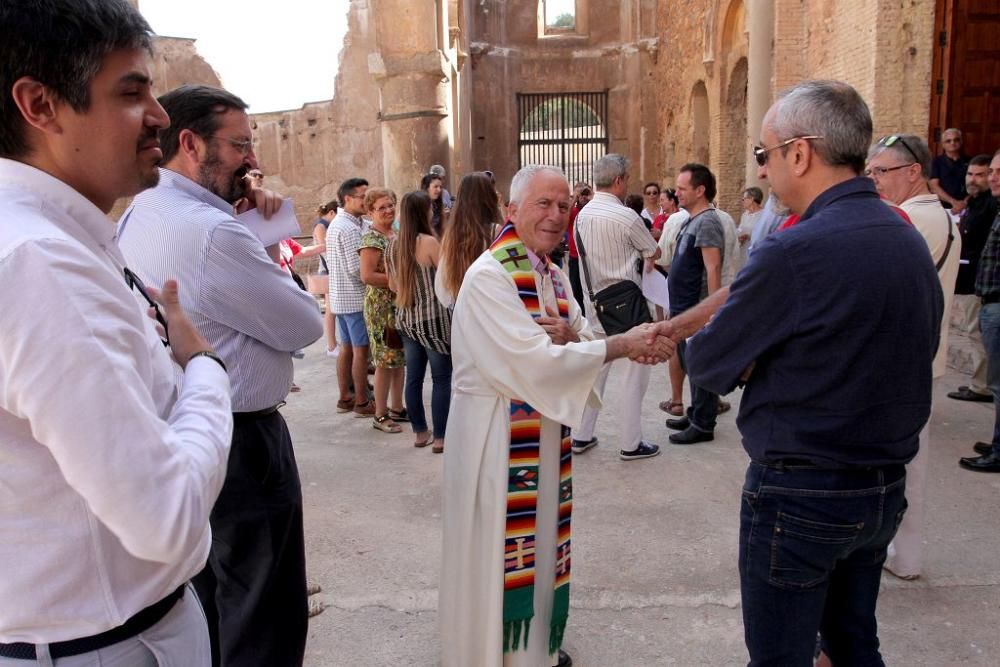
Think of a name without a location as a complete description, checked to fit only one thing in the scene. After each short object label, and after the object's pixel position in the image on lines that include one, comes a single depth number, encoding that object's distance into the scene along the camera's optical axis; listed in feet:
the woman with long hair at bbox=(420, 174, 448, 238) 26.58
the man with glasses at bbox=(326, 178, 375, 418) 22.15
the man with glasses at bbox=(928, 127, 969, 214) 28.81
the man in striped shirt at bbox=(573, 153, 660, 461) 18.53
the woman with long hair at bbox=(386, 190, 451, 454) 18.72
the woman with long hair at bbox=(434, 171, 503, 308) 15.37
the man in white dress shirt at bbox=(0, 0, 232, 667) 3.29
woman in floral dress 20.72
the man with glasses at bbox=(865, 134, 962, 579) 12.19
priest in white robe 9.05
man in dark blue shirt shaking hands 6.36
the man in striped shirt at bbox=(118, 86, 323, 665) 7.36
